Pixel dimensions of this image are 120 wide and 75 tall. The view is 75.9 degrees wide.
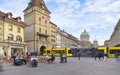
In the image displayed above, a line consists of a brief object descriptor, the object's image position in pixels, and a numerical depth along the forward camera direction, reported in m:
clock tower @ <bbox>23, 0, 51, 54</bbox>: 26.50
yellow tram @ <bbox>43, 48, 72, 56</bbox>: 21.52
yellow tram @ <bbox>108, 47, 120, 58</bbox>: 19.28
